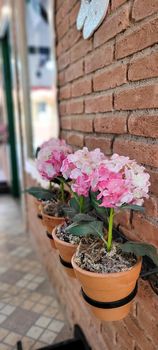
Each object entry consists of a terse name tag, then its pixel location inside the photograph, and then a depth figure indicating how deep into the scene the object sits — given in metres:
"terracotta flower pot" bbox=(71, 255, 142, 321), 0.64
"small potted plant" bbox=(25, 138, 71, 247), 0.92
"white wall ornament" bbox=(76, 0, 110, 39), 0.89
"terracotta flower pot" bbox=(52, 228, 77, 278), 0.82
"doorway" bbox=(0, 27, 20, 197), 3.99
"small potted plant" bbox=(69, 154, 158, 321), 0.61
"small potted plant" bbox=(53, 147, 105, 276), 0.71
